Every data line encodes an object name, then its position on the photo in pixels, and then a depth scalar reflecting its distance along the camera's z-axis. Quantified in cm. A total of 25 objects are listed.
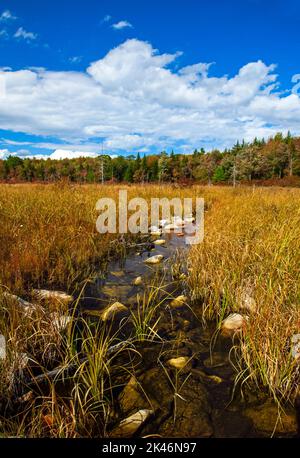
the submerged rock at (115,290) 336
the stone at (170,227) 738
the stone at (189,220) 828
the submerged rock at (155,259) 460
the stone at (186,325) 264
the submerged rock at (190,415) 158
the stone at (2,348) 175
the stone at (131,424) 153
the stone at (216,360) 214
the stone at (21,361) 177
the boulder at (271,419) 159
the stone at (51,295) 287
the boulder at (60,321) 224
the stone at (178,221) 798
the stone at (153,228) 715
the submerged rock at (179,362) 211
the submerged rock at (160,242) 592
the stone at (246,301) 269
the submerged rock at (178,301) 311
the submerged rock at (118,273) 406
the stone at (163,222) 801
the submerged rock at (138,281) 370
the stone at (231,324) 256
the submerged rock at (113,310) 277
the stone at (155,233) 669
